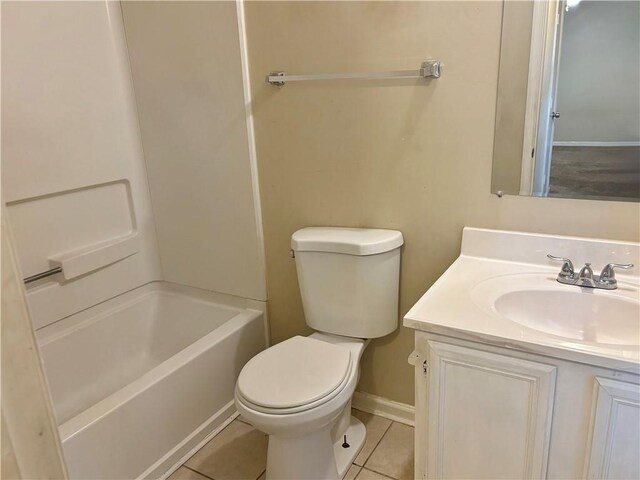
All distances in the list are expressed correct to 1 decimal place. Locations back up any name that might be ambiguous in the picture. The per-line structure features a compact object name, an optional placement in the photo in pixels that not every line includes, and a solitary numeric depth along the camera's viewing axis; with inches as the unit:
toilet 60.5
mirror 53.8
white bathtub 65.4
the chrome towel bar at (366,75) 63.5
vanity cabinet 43.8
